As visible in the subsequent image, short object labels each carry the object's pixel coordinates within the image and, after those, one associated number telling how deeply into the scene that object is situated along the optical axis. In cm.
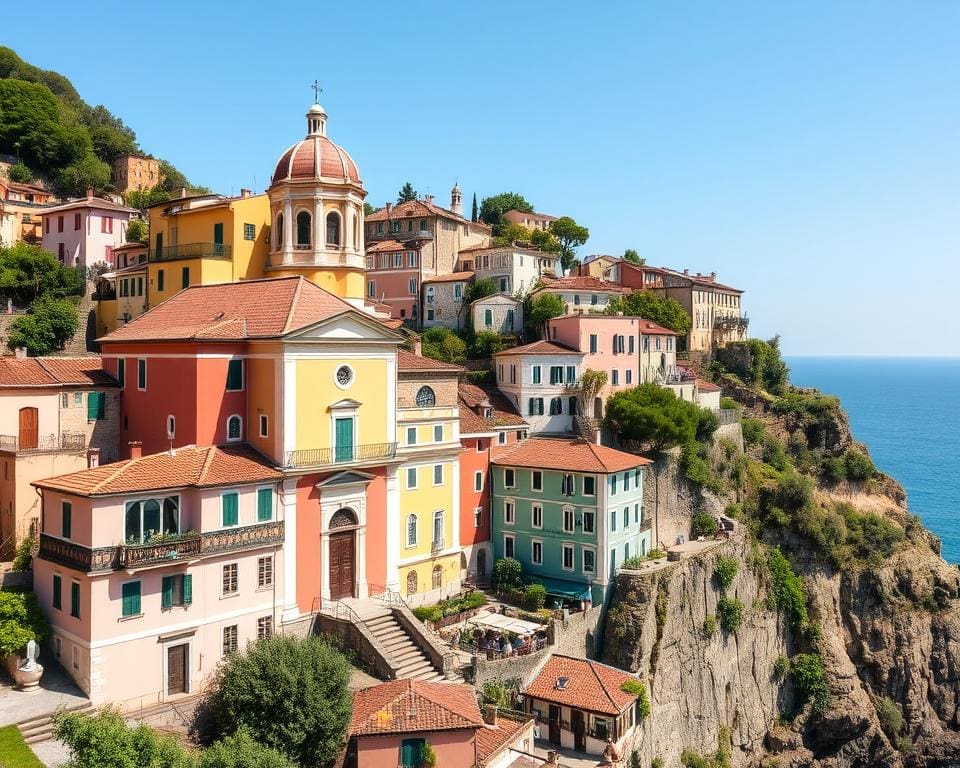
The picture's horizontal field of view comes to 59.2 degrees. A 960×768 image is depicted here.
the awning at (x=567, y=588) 4150
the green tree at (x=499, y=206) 10119
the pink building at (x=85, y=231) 5997
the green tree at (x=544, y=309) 5859
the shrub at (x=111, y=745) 2034
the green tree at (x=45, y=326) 4950
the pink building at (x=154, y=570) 2647
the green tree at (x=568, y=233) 8831
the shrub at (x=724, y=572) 4831
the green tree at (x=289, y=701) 2575
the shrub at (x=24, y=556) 3050
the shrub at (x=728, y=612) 4844
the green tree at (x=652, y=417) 4894
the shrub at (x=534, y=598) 4053
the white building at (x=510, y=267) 6391
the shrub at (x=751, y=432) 6378
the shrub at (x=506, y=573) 4253
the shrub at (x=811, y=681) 5375
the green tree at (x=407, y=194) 10829
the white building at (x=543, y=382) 4953
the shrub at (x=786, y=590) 5444
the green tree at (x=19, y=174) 7781
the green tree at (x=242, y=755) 2212
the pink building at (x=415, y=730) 2653
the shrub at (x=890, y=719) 5588
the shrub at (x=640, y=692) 3488
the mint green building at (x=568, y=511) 4216
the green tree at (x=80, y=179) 8125
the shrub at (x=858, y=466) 6675
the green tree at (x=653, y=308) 6488
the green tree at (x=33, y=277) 5359
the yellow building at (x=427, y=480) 3941
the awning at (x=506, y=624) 3689
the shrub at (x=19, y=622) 2669
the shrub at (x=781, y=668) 5281
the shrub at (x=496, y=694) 3249
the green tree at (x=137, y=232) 6134
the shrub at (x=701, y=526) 5228
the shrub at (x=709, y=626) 4688
